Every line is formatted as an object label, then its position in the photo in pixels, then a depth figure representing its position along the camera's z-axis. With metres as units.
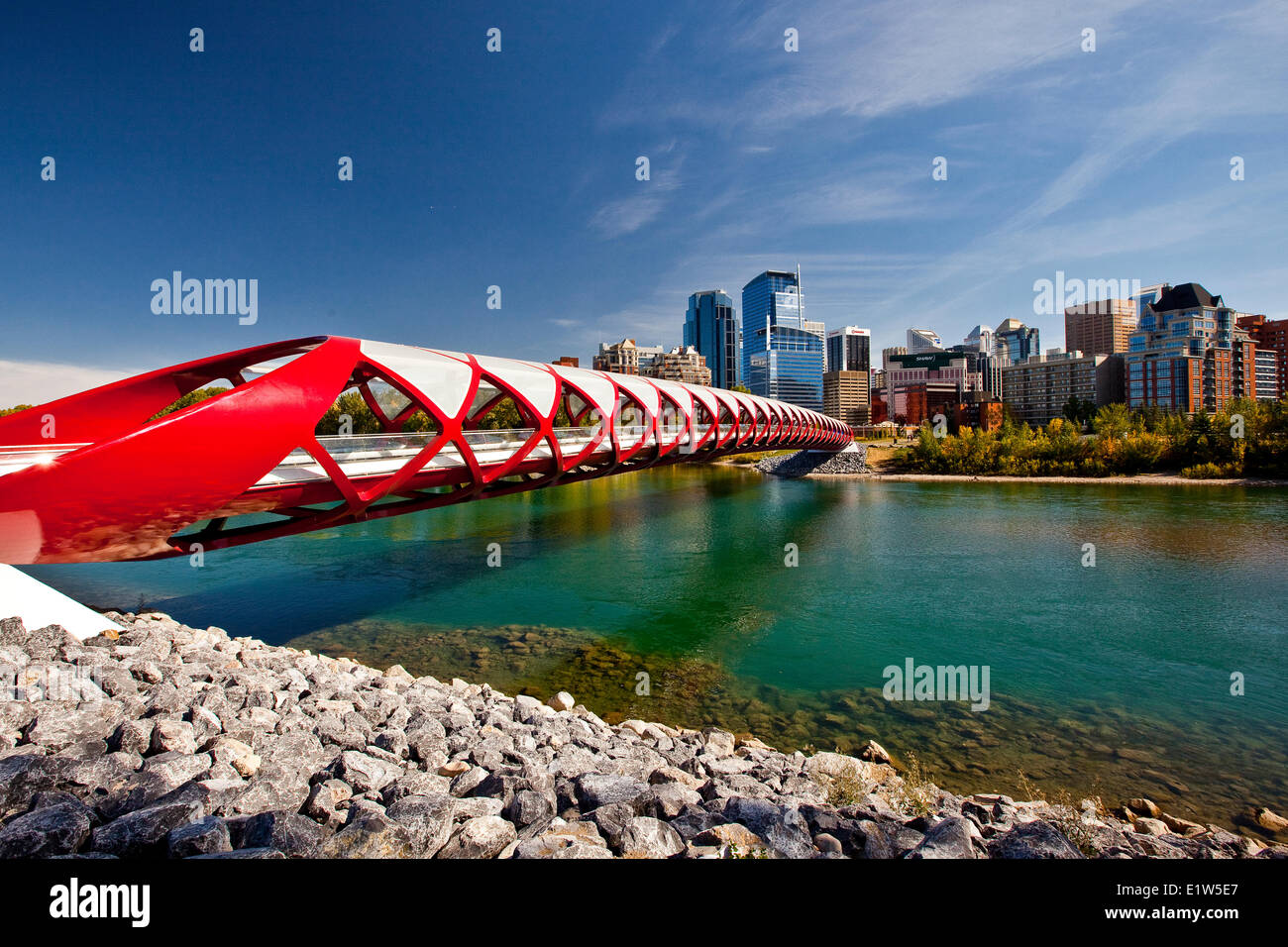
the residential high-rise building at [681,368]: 128.25
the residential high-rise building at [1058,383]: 101.94
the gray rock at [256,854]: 3.58
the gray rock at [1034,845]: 4.04
